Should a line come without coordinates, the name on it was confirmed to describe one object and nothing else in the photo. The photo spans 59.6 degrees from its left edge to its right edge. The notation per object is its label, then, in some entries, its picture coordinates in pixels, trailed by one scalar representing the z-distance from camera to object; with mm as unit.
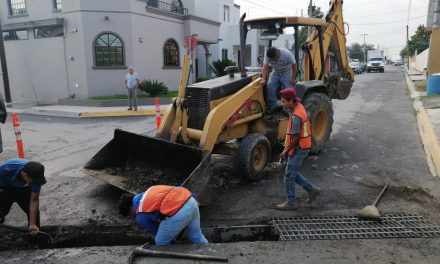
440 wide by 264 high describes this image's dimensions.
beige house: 18109
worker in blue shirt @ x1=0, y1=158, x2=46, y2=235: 4168
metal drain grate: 4410
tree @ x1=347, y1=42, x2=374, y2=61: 107000
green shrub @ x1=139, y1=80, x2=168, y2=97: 18688
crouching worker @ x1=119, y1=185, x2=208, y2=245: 3627
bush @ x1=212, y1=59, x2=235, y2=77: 23375
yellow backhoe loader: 5543
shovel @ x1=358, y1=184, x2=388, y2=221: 4797
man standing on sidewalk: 15094
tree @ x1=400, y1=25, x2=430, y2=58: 48031
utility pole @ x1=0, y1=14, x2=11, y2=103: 18406
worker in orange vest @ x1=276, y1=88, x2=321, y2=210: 5027
